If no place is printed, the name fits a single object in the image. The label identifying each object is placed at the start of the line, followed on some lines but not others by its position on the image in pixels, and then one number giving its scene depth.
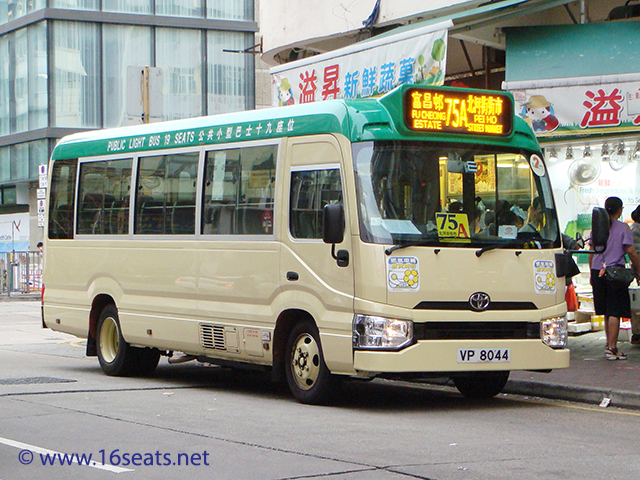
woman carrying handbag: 12.66
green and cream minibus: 9.29
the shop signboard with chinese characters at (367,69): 14.27
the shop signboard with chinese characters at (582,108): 13.52
